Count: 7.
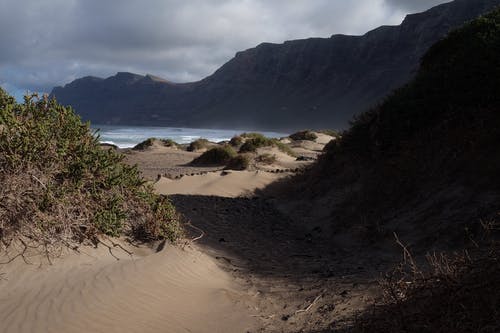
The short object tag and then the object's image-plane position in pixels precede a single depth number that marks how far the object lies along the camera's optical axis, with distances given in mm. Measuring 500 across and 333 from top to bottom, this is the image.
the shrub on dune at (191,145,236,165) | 22812
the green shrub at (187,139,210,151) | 30172
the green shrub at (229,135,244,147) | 27844
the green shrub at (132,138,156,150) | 29883
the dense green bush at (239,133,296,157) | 23250
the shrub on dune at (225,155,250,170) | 19438
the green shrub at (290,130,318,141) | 33584
